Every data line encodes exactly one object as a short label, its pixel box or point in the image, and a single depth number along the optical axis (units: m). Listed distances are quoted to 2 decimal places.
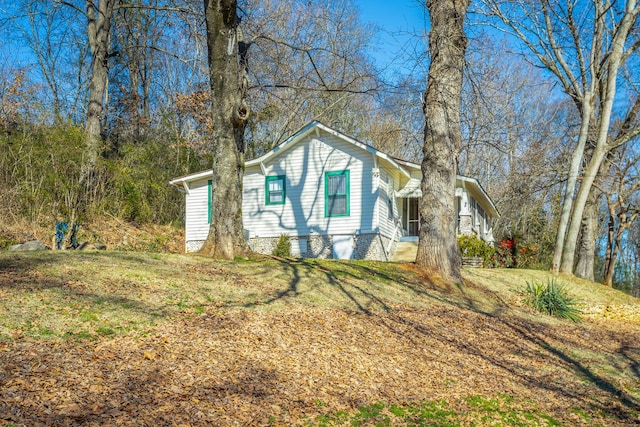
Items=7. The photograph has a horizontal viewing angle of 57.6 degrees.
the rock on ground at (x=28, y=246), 11.52
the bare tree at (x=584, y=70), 17.95
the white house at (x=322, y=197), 19.12
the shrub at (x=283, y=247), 19.19
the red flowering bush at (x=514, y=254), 21.88
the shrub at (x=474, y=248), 19.25
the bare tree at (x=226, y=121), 11.10
